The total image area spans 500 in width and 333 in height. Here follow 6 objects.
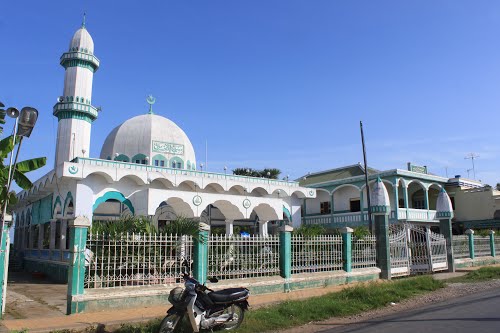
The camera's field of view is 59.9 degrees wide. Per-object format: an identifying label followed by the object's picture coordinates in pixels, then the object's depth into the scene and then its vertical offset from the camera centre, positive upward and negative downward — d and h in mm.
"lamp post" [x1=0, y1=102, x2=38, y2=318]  7844 +2094
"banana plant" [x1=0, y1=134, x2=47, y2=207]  11227 +2140
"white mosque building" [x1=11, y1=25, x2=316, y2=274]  17800 +2416
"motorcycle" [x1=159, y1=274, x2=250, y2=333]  6609 -1105
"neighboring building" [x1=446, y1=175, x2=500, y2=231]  28984 +2071
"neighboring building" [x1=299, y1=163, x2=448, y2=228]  26367 +2694
